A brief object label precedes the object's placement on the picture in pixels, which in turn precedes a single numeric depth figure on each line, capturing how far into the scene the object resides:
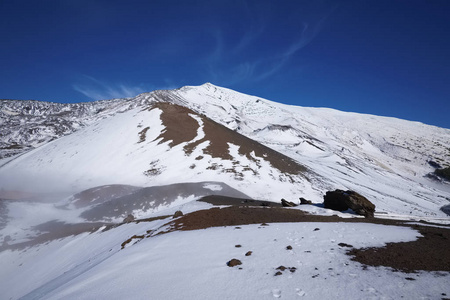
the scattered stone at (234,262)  8.82
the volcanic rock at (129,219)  23.85
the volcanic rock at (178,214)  20.08
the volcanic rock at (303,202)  26.97
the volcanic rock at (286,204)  25.27
